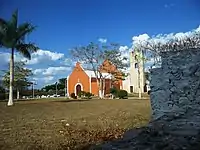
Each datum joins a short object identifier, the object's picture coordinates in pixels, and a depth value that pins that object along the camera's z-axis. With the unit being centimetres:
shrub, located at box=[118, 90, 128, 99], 2039
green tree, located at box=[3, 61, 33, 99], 2513
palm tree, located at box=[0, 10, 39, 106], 1084
